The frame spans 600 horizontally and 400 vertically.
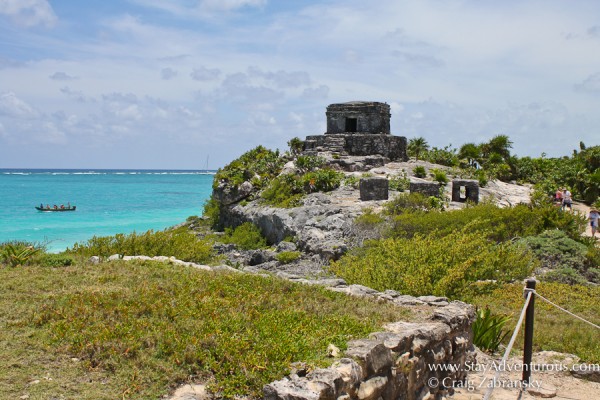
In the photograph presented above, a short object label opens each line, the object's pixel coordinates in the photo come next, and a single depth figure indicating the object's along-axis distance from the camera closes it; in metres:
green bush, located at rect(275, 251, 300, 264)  18.84
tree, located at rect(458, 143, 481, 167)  37.56
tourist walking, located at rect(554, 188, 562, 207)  25.49
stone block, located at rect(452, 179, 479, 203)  23.66
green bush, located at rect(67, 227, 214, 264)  12.22
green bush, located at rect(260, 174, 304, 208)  24.41
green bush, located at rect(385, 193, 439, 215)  20.19
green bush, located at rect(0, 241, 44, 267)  9.51
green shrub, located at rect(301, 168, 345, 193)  25.25
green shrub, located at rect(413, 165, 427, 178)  28.00
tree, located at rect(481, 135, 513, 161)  38.33
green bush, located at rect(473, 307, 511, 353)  9.14
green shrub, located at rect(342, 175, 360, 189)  25.40
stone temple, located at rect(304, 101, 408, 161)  30.83
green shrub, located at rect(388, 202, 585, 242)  18.05
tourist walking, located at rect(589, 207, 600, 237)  20.39
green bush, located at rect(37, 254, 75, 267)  9.42
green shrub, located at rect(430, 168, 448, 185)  26.86
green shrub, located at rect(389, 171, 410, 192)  24.83
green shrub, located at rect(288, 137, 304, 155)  32.64
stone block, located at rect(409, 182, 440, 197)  22.88
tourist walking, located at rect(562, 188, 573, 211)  24.59
